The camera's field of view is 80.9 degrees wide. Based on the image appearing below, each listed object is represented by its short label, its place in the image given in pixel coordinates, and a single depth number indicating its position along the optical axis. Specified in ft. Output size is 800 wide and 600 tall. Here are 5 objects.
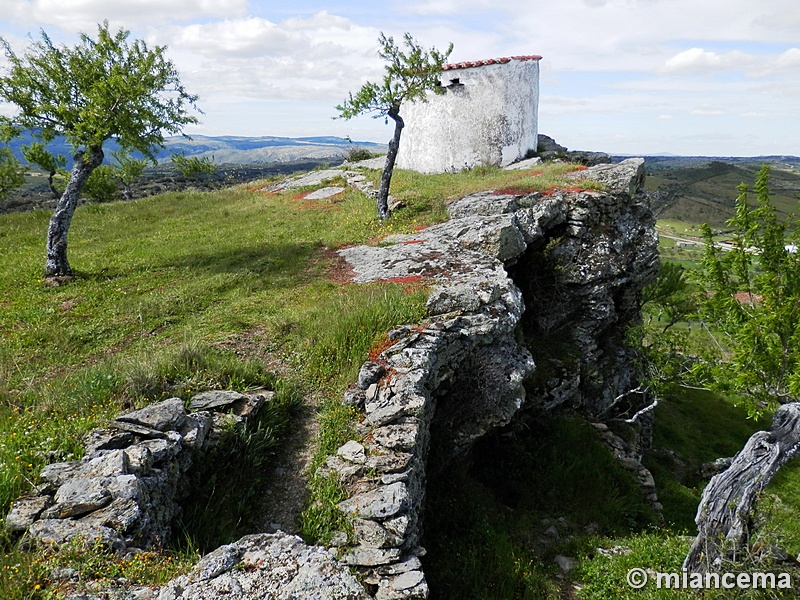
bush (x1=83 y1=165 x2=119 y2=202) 128.47
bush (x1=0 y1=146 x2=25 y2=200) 132.36
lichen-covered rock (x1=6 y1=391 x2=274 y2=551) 16.70
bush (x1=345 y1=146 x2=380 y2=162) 146.41
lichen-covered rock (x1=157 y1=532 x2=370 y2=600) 14.89
